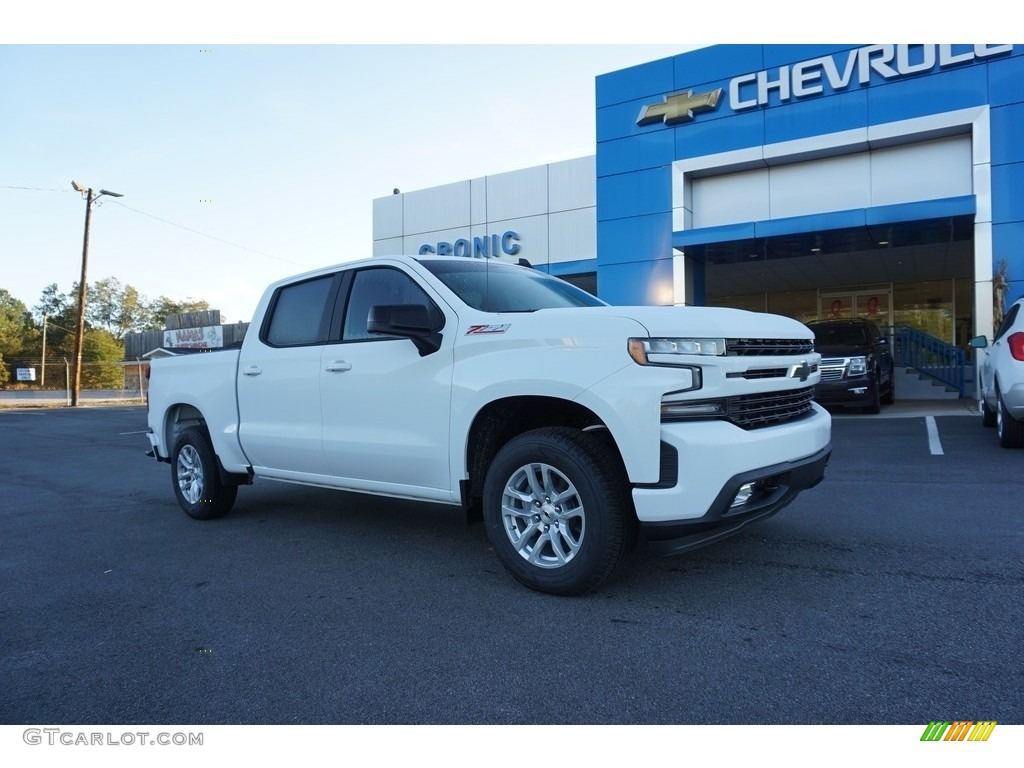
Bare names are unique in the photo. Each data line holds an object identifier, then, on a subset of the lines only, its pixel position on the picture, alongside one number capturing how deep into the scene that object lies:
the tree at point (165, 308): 91.38
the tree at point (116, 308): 89.06
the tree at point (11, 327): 59.09
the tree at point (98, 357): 51.41
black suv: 12.33
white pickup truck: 3.14
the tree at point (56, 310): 80.62
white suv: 6.98
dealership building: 13.98
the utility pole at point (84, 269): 29.17
